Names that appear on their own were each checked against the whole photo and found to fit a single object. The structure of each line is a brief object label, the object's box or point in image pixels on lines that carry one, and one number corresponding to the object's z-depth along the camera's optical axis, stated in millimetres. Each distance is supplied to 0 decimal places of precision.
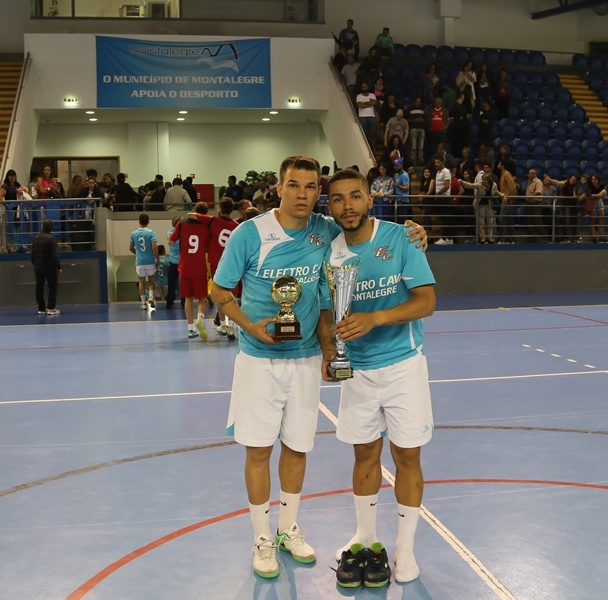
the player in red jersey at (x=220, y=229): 11102
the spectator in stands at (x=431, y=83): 21359
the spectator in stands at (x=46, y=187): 18016
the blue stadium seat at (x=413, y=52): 24438
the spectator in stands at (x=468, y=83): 22062
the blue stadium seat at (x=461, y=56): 24734
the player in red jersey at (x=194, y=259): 11328
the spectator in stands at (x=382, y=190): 17656
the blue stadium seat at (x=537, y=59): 25906
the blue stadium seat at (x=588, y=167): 21547
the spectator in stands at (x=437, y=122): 20469
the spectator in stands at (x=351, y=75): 21844
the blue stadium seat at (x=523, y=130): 22562
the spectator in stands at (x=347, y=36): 22453
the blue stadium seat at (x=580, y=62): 26641
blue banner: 21562
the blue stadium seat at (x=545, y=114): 23672
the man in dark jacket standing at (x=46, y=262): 15172
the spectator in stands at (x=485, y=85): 22641
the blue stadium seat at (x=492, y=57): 25078
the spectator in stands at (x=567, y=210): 18938
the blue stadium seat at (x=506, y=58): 25281
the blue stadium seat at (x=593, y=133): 23203
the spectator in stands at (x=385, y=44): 23406
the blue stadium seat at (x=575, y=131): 23156
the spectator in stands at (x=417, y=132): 20062
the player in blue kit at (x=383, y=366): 3783
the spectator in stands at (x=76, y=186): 18422
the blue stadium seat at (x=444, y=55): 24516
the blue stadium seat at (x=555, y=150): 22203
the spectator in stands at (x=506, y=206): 18250
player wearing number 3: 15570
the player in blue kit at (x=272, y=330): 3920
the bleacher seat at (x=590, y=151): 22438
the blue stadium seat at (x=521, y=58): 25562
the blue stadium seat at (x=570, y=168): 21531
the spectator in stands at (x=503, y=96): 22688
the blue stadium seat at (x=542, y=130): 22812
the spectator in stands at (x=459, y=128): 21094
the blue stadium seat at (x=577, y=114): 24095
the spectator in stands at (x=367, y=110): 21125
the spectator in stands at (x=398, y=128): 19938
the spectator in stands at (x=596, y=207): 18516
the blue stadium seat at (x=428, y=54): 24547
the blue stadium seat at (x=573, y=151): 22312
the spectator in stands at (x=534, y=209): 18453
